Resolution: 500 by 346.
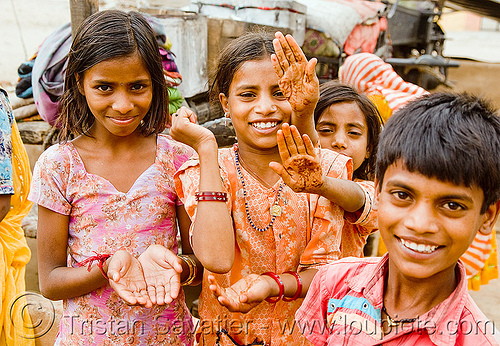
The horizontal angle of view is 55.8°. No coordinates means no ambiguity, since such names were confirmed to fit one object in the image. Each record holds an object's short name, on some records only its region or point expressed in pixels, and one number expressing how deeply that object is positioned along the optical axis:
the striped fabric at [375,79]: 3.20
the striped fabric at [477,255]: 2.70
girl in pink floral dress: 1.62
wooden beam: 2.56
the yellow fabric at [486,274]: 2.92
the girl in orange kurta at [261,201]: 1.50
